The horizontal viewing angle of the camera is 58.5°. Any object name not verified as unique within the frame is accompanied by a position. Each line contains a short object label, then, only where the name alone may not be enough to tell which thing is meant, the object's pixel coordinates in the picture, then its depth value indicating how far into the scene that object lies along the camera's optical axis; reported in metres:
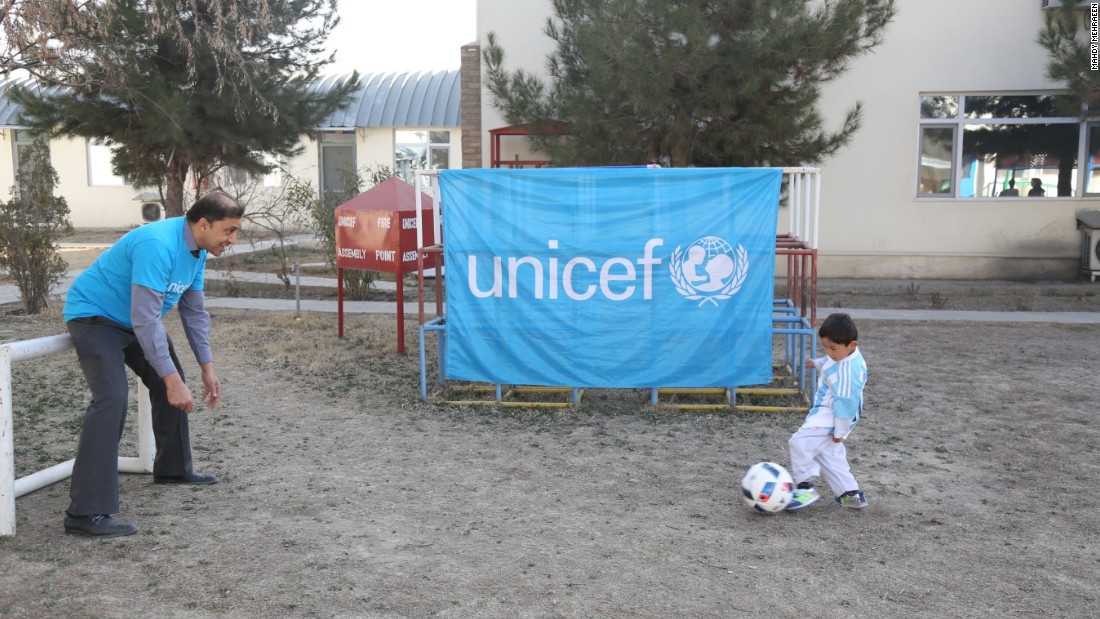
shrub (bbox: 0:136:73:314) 11.91
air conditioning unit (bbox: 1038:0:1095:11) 13.90
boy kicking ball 5.20
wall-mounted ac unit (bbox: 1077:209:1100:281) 14.34
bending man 4.73
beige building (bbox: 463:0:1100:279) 14.70
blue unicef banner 7.41
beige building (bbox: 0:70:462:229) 26.38
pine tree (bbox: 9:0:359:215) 12.55
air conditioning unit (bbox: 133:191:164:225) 25.95
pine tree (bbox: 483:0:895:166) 11.64
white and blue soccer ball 5.17
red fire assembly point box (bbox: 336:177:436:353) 9.74
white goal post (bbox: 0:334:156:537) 4.69
